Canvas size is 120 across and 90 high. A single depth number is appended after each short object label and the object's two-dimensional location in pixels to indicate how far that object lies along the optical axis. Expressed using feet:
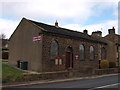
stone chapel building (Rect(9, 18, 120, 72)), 41.18
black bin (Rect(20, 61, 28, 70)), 41.84
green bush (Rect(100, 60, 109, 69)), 55.47
